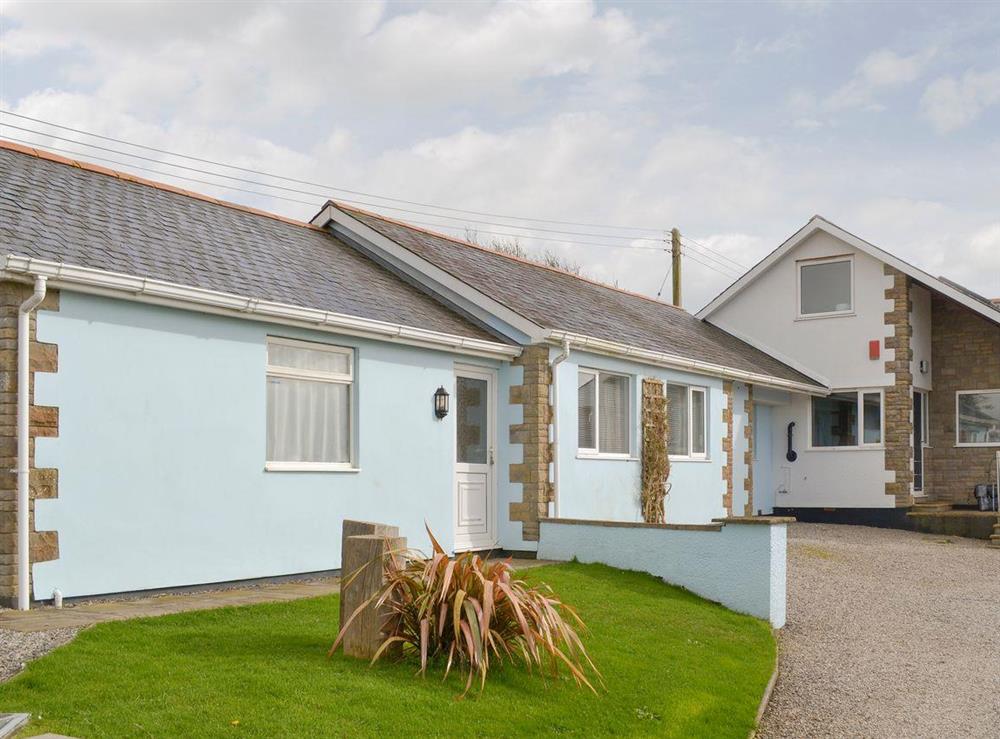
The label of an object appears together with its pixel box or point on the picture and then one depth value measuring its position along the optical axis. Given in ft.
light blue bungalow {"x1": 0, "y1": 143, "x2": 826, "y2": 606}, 28.63
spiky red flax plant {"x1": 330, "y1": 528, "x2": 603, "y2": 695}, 21.01
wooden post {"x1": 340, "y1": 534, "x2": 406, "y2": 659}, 21.59
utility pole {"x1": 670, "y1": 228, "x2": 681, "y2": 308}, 104.63
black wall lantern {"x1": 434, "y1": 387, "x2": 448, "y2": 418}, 40.93
